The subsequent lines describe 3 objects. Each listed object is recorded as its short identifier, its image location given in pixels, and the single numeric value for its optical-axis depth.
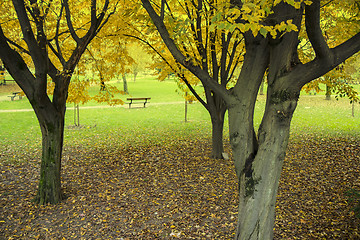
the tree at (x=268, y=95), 3.51
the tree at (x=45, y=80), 5.60
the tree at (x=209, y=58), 7.96
